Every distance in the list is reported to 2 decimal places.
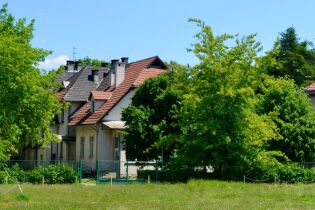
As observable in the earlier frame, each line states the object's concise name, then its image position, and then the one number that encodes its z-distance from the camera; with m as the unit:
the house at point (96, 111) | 52.06
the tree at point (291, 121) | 39.72
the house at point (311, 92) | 55.30
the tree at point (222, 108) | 33.50
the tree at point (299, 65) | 65.19
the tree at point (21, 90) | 36.69
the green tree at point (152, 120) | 41.69
